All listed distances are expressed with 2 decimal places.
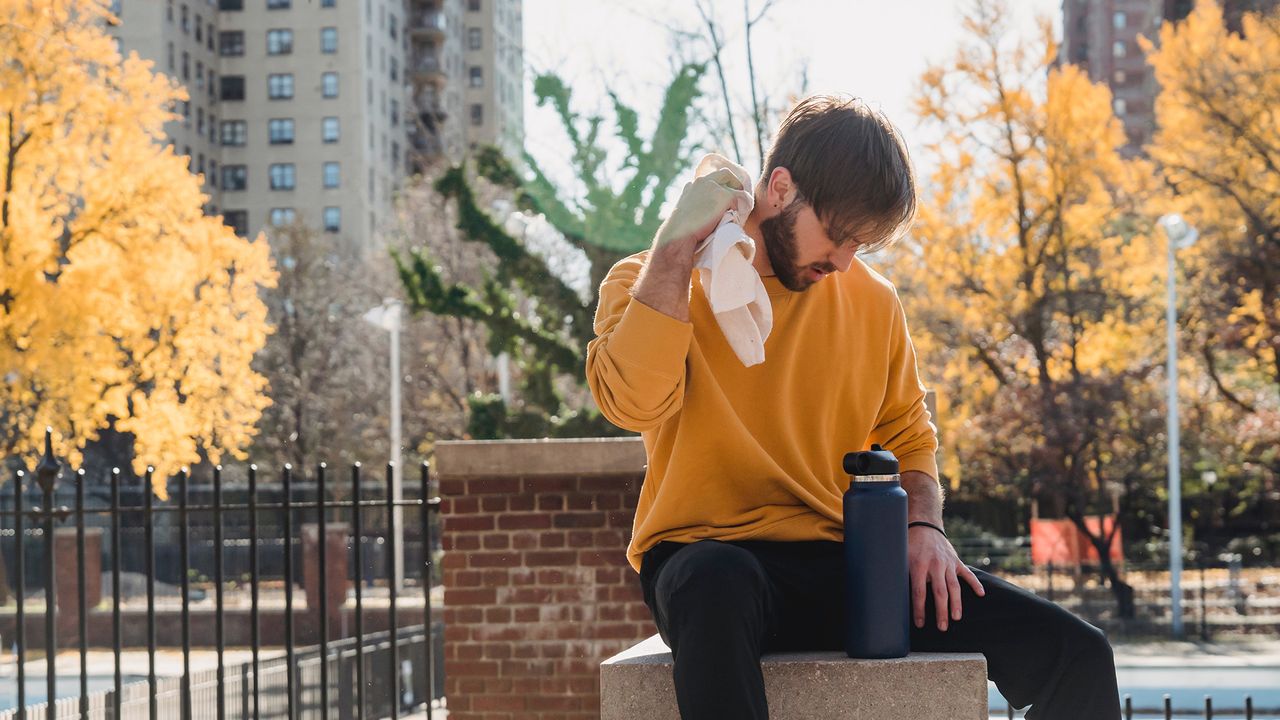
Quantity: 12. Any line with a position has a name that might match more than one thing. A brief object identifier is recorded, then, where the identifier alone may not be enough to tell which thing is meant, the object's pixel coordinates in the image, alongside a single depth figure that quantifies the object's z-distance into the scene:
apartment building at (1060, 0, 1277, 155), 86.56
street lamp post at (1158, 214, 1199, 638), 21.19
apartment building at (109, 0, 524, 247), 67.25
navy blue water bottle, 2.47
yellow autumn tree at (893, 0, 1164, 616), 24.83
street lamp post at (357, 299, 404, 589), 24.23
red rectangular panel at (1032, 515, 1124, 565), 25.28
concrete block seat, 2.55
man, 2.43
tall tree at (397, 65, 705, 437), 22.69
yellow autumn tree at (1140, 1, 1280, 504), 24.38
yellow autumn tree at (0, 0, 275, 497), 19.78
